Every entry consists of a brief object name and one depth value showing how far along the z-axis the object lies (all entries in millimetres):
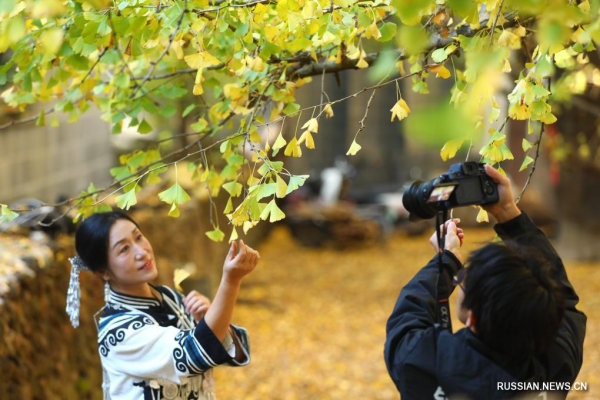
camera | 6120
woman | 6370
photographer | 5990
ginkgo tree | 6362
